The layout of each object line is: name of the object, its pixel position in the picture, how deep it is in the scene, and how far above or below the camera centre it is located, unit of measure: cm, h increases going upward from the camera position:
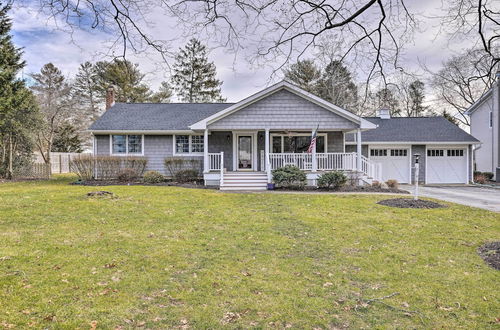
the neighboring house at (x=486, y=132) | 1980 +218
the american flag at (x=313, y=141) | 1444 +109
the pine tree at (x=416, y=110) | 3195 +572
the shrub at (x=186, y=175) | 1648 -49
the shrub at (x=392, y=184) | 1508 -94
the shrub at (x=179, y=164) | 1694 +10
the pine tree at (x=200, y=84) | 3466 +918
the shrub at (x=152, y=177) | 1562 -55
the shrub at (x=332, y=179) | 1371 -62
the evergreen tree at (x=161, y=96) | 3516 +802
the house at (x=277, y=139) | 1511 +152
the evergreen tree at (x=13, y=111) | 1753 +330
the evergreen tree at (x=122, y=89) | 3316 +858
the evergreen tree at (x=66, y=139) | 3096 +278
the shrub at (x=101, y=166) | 1628 +3
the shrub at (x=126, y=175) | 1596 -45
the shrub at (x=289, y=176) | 1391 -49
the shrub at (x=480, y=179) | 1884 -91
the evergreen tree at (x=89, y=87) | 3419 +888
